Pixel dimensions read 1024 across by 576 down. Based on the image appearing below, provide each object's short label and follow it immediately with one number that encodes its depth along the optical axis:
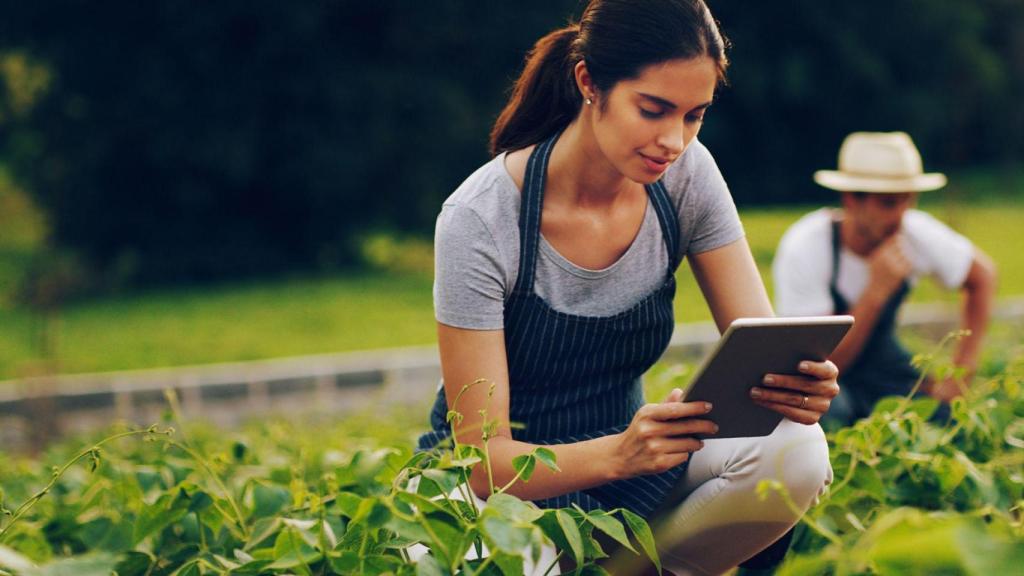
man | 3.88
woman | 2.04
